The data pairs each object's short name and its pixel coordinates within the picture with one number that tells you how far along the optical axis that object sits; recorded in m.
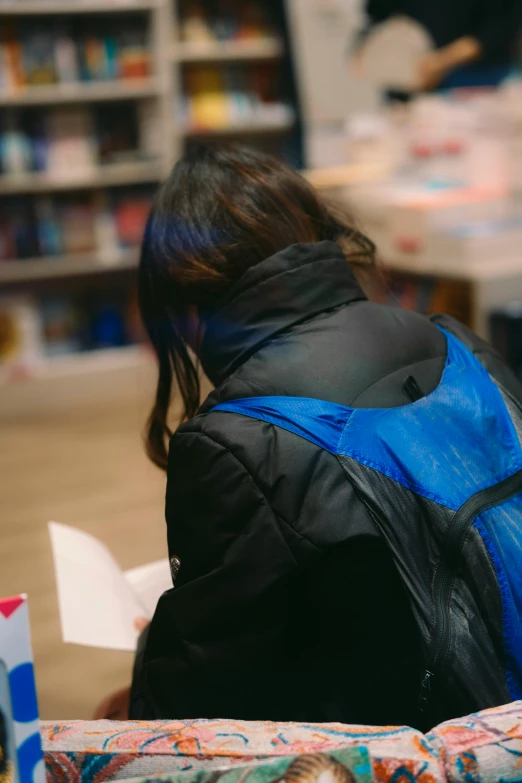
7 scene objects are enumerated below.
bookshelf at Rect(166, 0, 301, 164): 4.08
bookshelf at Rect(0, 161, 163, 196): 3.85
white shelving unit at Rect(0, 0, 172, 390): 3.76
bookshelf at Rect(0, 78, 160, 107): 3.75
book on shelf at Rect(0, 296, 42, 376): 4.01
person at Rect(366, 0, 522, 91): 3.02
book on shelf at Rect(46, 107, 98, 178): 3.92
